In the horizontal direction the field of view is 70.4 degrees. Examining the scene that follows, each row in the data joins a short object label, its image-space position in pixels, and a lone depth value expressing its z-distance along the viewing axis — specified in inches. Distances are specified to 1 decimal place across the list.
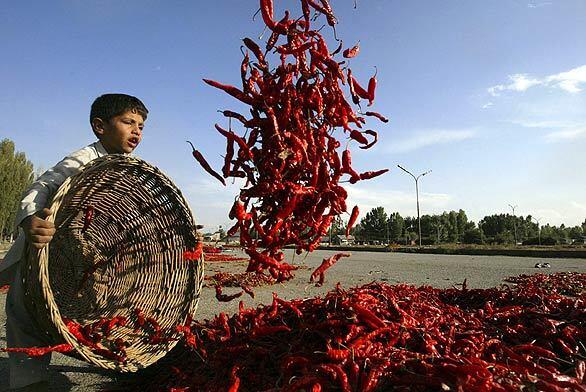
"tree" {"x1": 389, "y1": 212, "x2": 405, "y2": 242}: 3794.3
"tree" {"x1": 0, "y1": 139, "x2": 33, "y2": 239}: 1845.5
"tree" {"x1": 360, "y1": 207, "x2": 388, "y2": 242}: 3786.9
